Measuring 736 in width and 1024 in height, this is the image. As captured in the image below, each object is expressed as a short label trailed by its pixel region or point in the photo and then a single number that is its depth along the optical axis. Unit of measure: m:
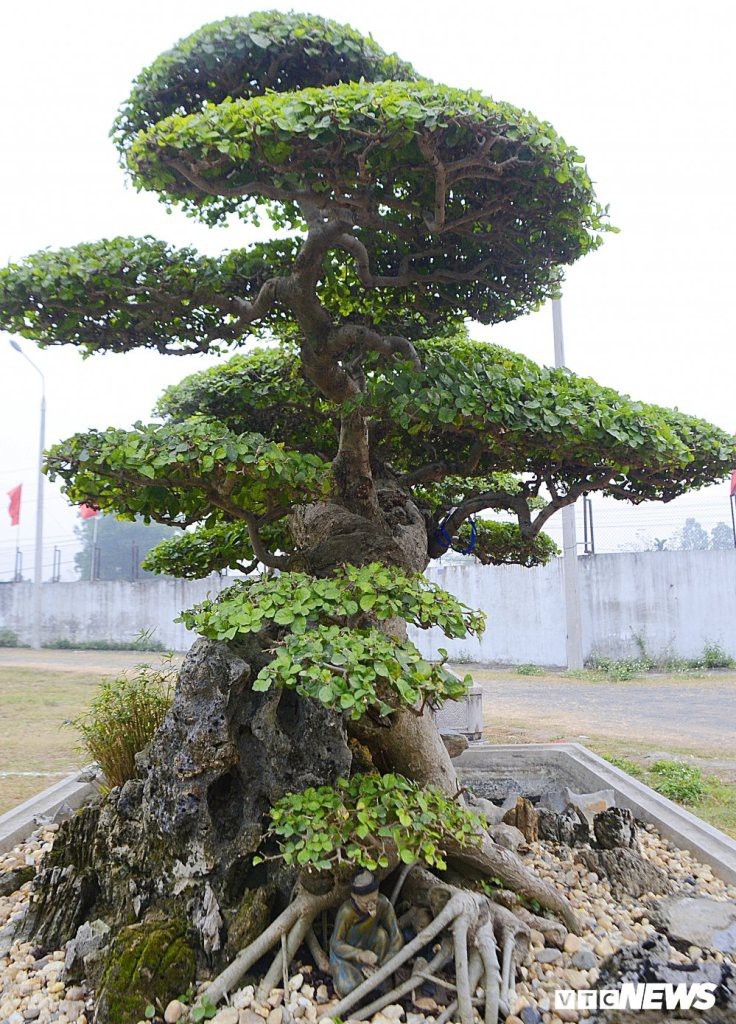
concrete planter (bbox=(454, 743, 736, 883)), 4.33
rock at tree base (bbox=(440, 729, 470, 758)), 4.84
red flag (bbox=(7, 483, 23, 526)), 20.22
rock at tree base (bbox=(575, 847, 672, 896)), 3.69
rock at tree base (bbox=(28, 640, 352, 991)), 3.00
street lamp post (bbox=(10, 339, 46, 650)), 17.07
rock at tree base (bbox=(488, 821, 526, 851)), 3.96
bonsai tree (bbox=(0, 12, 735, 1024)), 2.77
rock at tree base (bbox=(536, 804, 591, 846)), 4.30
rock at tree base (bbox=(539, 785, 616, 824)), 4.75
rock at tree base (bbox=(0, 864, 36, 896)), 3.85
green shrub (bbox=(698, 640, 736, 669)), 13.41
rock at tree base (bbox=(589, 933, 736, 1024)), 2.32
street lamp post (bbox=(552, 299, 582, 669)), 12.74
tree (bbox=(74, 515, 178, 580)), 35.19
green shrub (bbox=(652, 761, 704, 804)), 5.46
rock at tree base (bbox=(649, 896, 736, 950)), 3.05
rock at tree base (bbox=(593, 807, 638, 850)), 4.09
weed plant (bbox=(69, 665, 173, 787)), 4.35
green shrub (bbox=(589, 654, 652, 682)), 12.95
